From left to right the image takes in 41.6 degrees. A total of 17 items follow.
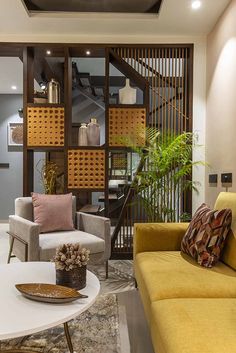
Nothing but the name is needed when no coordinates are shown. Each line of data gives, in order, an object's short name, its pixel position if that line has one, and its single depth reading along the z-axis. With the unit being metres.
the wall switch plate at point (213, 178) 3.15
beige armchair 2.55
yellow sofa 1.09
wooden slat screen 3.65
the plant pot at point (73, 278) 1.56
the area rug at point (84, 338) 1.75
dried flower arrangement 1.57
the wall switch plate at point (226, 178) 2.76
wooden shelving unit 3.57
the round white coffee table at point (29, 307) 1.21
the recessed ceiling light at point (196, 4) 2.87
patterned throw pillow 1.94
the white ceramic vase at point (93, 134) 3.65
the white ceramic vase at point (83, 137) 3.65
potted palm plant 3.21
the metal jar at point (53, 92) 3.64
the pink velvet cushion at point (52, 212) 2.98
